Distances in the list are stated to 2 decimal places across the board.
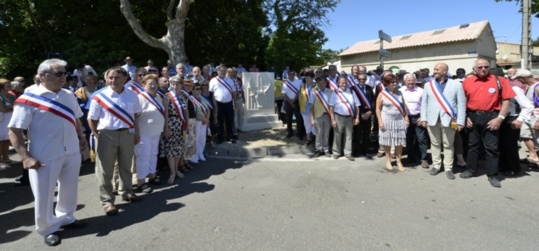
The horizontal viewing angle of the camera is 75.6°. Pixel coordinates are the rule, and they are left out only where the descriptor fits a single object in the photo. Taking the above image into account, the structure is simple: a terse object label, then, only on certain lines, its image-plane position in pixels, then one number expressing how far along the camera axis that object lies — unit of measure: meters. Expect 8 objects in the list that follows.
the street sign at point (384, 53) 9.88
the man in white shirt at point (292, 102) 8.81
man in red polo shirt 5.45
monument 9.89
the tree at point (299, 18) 29.69
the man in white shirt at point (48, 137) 3.36
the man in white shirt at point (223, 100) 8.04
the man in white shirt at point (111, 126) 4.21
